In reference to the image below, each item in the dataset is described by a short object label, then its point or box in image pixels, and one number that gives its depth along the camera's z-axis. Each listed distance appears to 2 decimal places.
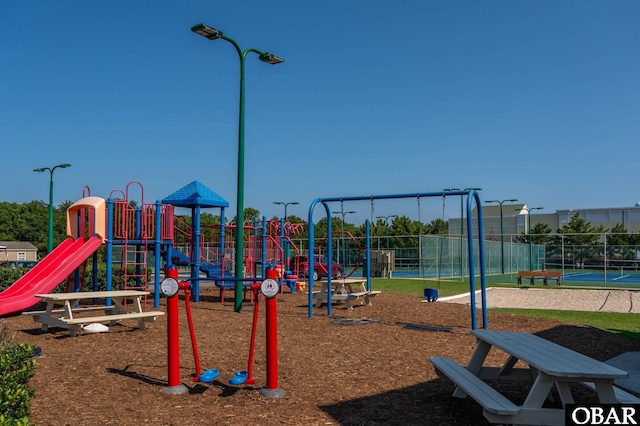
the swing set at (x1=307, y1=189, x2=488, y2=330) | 10.55
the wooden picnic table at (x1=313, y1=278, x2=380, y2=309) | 14.14
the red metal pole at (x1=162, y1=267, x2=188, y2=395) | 6.24
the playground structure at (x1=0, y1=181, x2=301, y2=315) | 12.99
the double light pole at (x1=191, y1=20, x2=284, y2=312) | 13.67
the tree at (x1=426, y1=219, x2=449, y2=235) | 64.76
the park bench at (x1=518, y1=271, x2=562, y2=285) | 26.67
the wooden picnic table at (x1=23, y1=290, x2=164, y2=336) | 10.16
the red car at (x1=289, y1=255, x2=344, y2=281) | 27.10
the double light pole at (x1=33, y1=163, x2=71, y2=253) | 27.60
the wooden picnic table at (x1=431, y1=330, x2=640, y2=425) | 4.32
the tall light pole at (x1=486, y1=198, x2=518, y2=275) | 37.09
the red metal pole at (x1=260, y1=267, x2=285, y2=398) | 6.06
